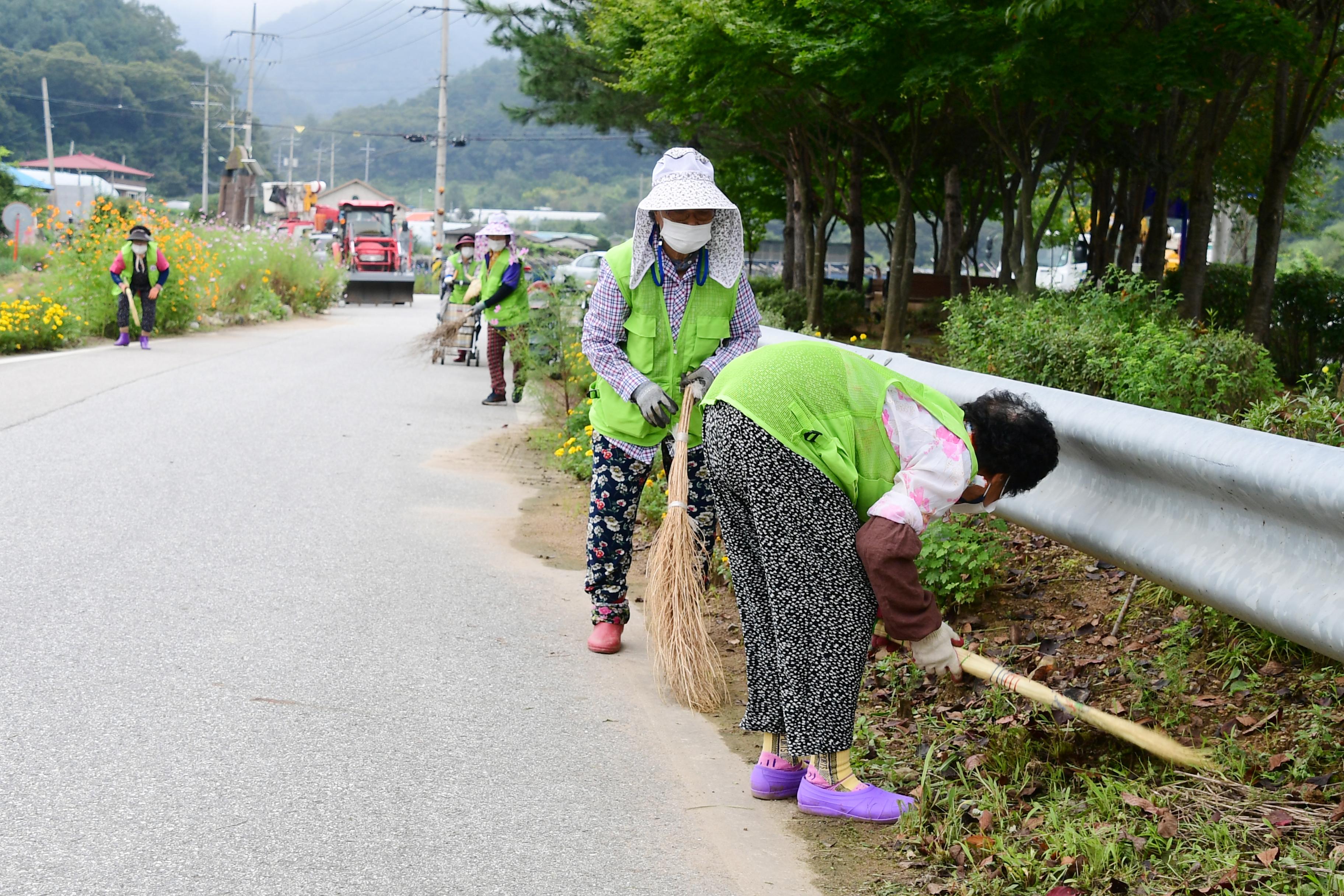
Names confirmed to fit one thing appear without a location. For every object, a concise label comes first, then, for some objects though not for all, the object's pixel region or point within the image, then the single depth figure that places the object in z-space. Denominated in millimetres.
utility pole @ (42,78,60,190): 63188
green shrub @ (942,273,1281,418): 6082
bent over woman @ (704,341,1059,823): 3277
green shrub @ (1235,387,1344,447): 4996
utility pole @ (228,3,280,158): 80938
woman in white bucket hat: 4770
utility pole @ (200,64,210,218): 79875
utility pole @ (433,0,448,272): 47969
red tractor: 38656
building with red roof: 87688
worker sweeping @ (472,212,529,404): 12562
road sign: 30406
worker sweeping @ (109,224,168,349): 17188
